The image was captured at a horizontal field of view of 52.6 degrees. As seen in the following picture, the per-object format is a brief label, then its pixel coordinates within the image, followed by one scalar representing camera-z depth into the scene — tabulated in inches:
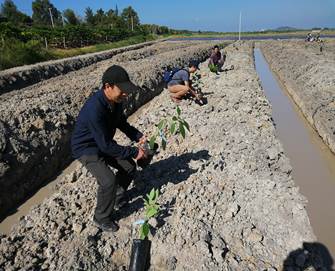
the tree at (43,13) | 2302.9
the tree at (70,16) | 2016.5
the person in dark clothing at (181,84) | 335.9
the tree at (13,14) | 1851.6
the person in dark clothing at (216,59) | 537.0
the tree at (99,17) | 2477.1
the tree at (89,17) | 2469.0
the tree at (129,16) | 2716.8
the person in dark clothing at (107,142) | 131.3
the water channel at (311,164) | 199.0
